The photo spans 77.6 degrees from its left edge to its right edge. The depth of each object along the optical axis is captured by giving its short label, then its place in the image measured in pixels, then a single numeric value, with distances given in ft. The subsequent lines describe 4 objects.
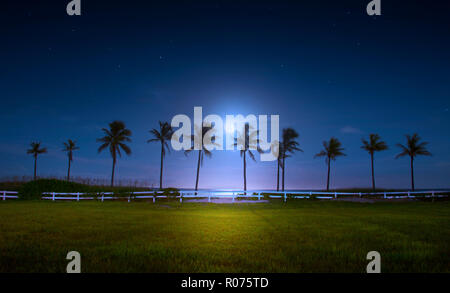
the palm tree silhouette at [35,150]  215.92
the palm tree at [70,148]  211.82
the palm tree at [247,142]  161.48
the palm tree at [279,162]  172.55
